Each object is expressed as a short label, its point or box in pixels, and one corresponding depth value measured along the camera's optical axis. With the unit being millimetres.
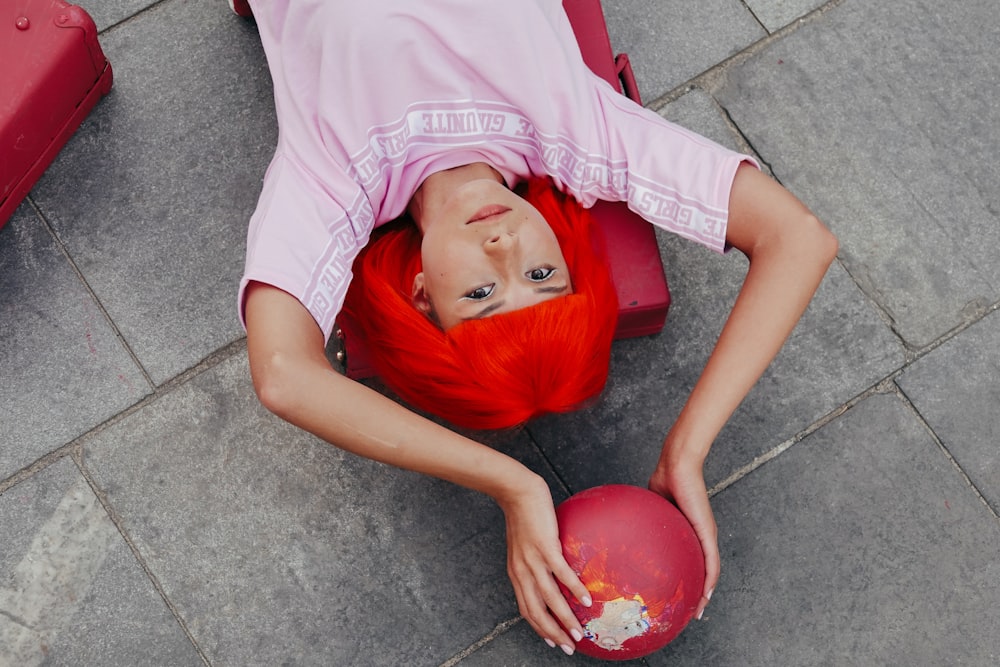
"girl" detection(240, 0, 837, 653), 2031
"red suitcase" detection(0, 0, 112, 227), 2578
